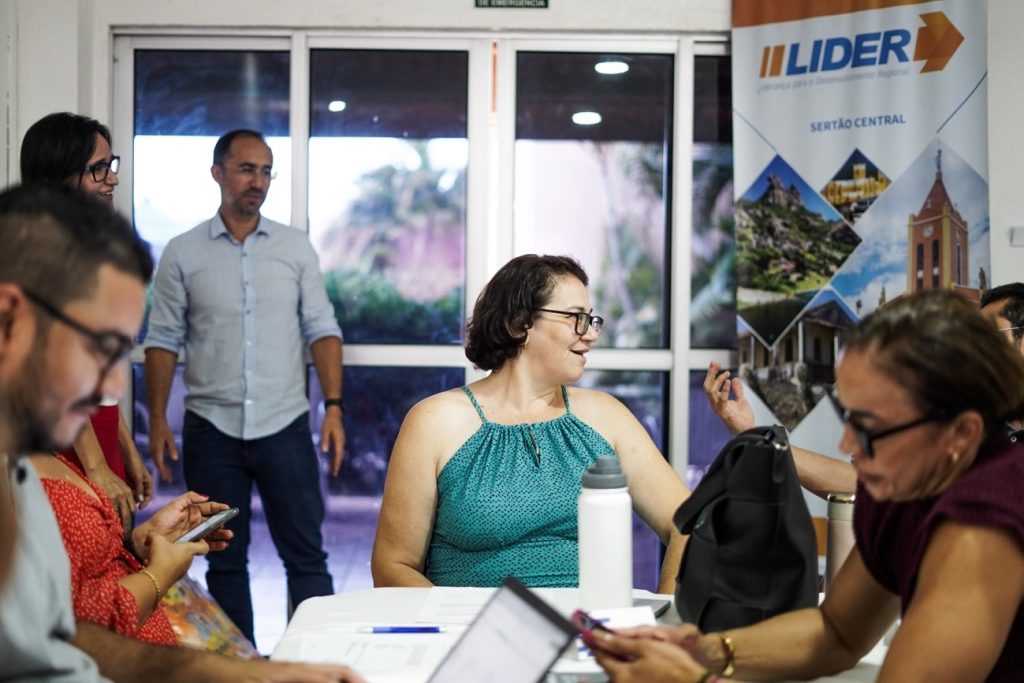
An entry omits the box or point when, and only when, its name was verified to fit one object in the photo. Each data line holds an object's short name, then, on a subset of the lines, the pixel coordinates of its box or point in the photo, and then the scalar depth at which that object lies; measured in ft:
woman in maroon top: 4.35
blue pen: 5.70
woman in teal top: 7.49
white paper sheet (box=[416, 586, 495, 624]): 5.94
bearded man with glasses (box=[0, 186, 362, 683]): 3.80
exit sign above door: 13.43
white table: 5.18
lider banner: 12.62
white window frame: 13.71
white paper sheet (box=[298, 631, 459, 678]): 5.15
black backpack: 5.43
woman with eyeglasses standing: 8.70
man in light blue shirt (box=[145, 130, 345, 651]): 12.65
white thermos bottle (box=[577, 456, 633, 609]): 5.72
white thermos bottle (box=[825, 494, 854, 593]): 5.80
